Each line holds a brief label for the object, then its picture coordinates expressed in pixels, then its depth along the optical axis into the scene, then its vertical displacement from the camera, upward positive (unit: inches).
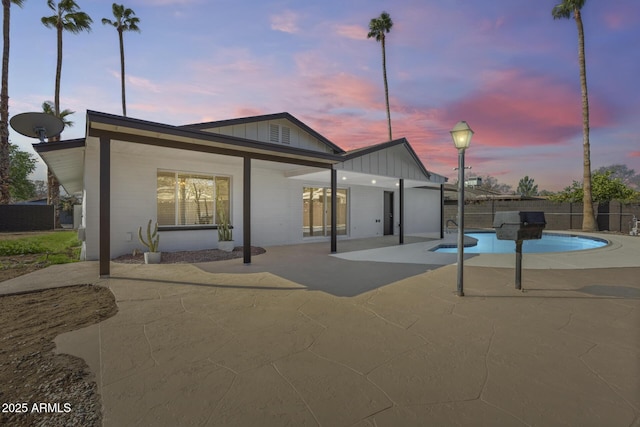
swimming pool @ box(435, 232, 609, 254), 433.4 -54.4
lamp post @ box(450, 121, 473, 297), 165.5 +27.9
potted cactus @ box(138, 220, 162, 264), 265.7 -40.9
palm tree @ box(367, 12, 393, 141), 863.7 +571.1
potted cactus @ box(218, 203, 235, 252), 330.3 -28.3
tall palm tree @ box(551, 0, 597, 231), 573.3 +211.2
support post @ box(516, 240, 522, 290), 173.7 -34.7
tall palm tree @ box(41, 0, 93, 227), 628.7 +434.8
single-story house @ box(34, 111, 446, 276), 227.5 +43.3
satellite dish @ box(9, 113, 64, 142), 232.4 +74.1
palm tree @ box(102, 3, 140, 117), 770.8 +538.0
